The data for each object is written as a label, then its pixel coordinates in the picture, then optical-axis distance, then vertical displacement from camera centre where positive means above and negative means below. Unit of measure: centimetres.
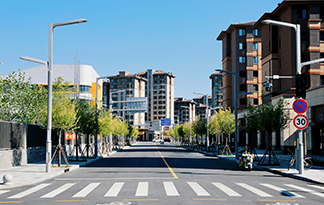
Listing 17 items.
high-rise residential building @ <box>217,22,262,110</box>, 8875 +1514
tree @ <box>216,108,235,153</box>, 4756 +20
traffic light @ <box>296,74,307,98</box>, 2123 +219
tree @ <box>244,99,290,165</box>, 2964 +51
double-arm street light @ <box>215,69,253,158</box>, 3798 -68
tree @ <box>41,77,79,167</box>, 2672 +67
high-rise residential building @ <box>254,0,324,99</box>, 5778 +1262
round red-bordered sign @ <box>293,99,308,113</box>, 2133 +106
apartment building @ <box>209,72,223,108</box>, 17662 +1744
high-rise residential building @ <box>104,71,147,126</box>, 18775 +1926
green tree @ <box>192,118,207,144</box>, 6994 -23
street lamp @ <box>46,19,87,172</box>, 2209 +167
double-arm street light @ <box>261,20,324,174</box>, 2136 -52
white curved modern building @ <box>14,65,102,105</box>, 9231 +1220
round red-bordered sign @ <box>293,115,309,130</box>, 2114 +19
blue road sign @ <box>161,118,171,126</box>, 13631 +131
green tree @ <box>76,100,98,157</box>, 3595 +72
